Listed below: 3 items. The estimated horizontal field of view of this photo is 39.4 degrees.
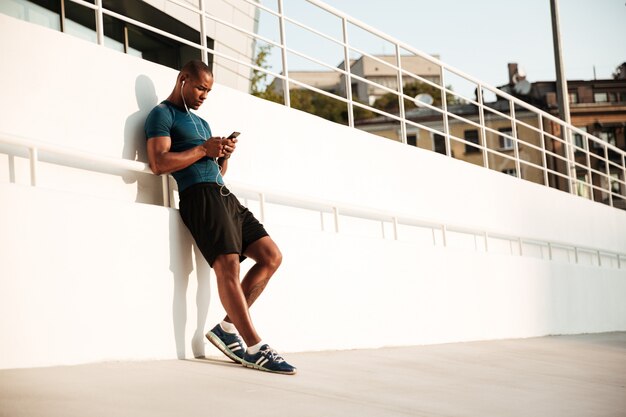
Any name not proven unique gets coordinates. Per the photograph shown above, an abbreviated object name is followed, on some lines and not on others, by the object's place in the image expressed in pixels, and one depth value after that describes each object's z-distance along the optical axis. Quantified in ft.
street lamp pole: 53.01
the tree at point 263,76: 96.38
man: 16.08
